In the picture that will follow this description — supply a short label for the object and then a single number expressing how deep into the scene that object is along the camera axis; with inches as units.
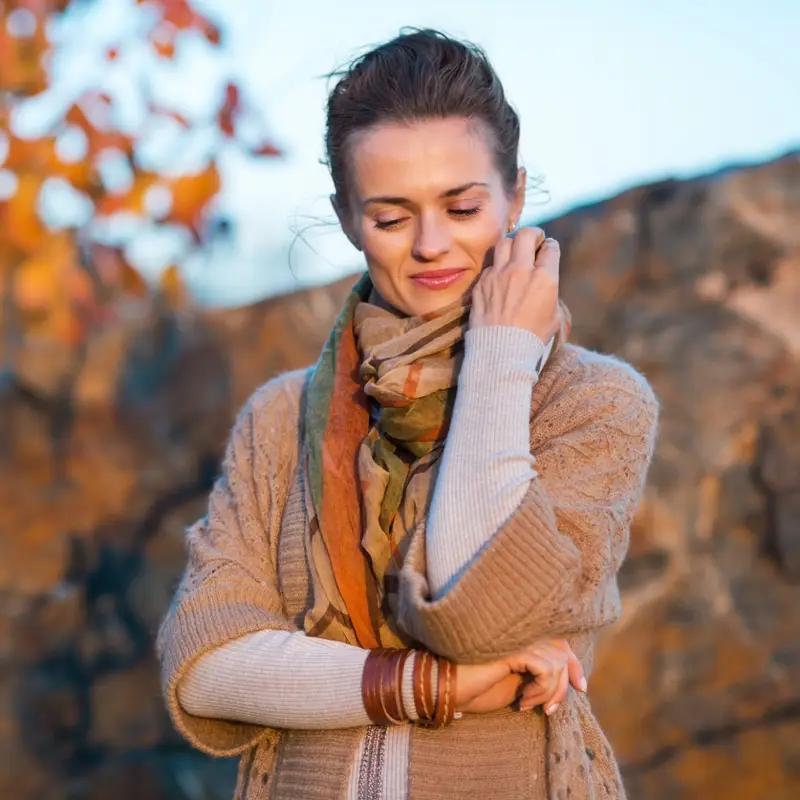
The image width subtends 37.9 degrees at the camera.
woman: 66.6
